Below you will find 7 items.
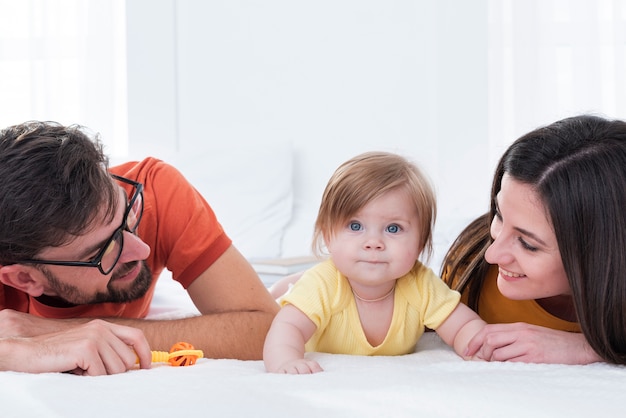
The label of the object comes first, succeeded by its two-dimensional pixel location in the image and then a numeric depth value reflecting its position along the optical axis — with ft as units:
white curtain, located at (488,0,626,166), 8.84
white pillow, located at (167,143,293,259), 9.49
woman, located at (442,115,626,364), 4.98
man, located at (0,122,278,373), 5.26
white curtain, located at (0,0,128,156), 11.23
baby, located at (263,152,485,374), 5.27
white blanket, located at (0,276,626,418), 4.39
